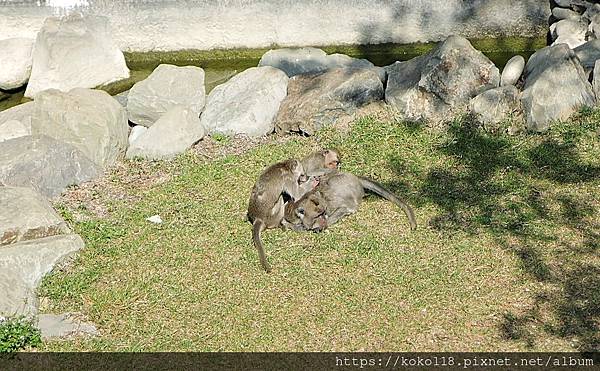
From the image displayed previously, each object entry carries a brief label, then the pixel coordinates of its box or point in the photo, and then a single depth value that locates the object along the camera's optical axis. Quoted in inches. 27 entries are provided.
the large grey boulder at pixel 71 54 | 820.4
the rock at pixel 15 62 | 851.2
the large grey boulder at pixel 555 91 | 665.4
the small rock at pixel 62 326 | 486.3
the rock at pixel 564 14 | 823.2
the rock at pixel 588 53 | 712.0
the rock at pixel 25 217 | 546.3
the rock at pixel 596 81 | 685.5
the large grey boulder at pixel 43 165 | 630.6
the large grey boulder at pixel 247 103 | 716.5
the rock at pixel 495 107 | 672.1
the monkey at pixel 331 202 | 569.6
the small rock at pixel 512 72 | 708.6
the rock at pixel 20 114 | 723.8
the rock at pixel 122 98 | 783.1
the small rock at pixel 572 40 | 802.4
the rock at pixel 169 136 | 691.2
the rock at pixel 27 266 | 498.6
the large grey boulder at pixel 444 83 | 692.9
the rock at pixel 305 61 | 781.7
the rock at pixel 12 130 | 706.9
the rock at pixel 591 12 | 803.5
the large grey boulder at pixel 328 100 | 704.7
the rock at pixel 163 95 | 741.7
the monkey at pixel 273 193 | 572.5
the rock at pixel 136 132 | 723.6
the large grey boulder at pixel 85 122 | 673.2
